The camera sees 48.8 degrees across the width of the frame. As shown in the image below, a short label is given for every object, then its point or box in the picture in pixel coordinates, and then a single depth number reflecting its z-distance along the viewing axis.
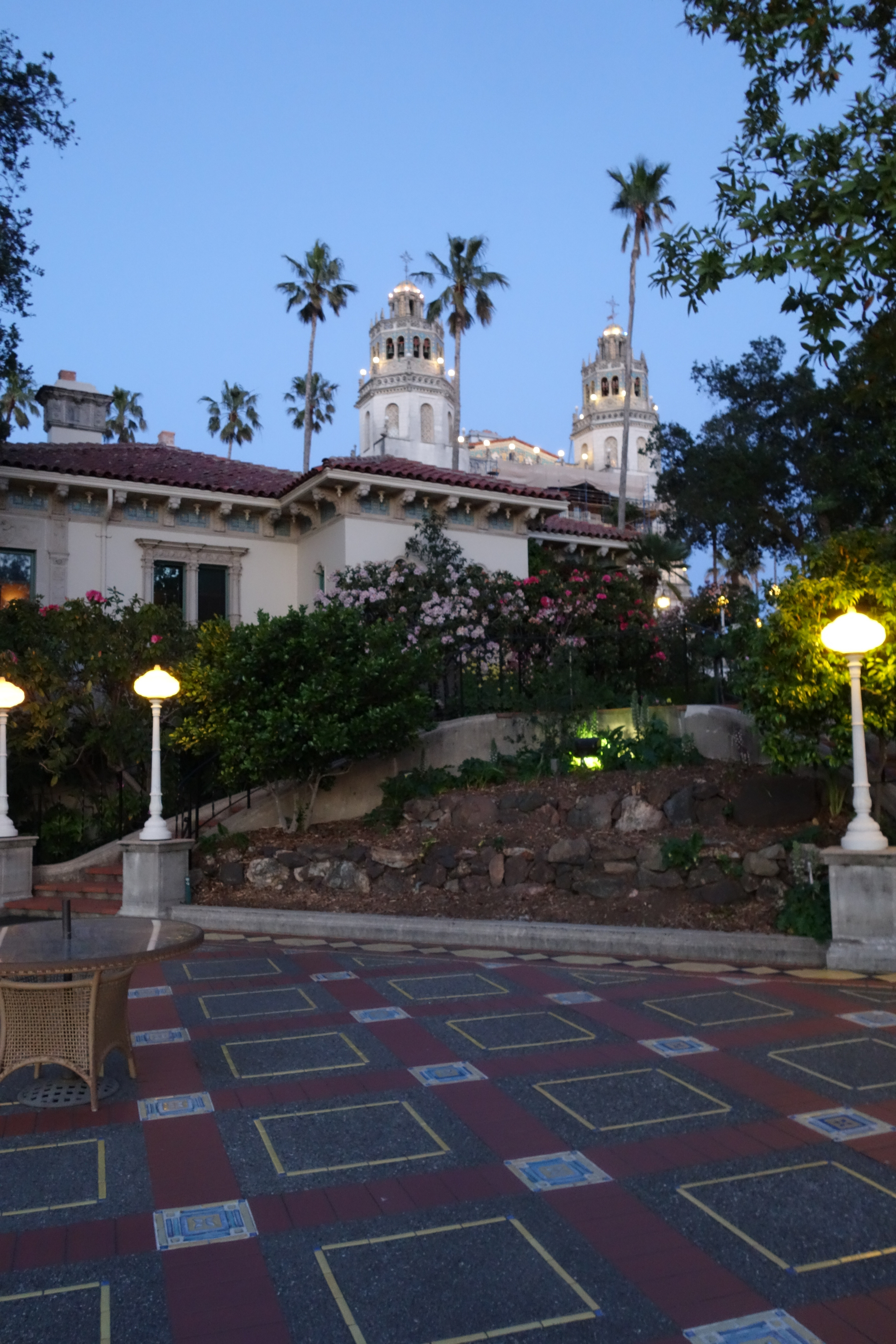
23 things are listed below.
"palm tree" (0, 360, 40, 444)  36.91
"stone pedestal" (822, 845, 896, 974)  7.61
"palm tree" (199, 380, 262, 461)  46.59
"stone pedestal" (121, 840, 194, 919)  10.88
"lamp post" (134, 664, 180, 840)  10.70
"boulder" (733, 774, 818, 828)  9.77
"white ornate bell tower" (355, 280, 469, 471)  69.12
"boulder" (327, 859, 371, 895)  11.16
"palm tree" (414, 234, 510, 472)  36.97
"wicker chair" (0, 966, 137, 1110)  5.15
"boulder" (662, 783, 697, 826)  10.27
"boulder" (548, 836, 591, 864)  10.21
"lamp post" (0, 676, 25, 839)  11.71
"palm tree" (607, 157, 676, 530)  33.22
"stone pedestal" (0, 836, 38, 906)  12.14
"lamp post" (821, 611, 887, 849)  7.79
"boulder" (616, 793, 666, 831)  10.41
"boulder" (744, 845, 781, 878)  9.16
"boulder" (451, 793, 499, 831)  11.34
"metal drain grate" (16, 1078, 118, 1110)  5.25
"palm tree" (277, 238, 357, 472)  37.78
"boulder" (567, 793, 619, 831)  10.67
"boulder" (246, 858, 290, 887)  11.56
